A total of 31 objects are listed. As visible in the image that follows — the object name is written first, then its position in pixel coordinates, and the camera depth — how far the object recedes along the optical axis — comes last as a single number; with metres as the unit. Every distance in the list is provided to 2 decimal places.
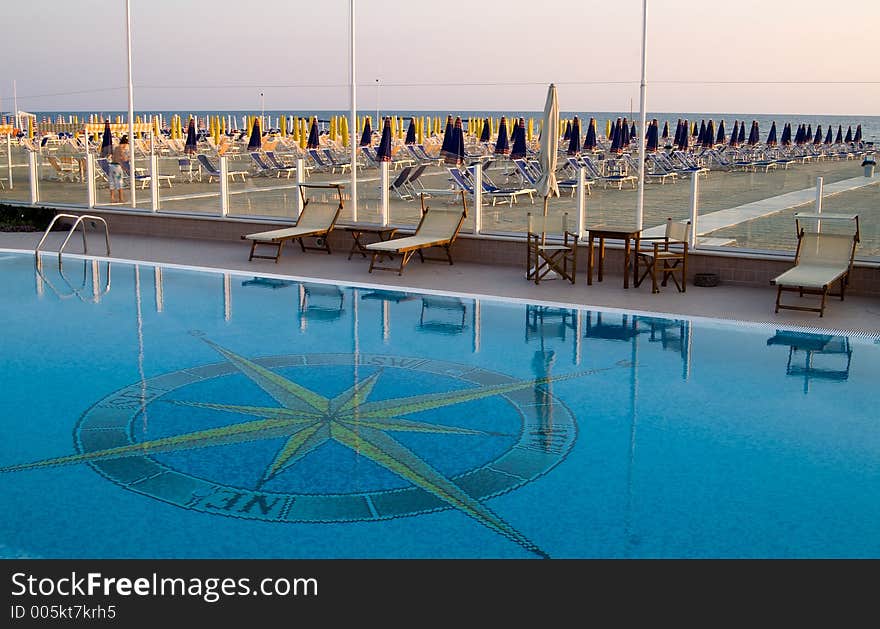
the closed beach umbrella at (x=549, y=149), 10.98
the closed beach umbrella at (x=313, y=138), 22.98
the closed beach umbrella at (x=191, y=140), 23.65
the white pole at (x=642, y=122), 9.93
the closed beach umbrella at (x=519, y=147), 16.16
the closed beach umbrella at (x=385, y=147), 15.51
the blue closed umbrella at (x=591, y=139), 22.27
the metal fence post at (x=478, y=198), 11.32
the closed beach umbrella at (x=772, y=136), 19.43
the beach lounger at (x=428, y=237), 10.76
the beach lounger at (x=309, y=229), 11.54
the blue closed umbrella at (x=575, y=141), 21.02
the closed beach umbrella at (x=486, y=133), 26.10
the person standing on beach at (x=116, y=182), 14.44
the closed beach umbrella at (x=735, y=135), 22.64
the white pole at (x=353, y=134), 11.95
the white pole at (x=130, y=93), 13.81
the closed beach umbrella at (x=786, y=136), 19.02
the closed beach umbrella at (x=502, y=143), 18.36
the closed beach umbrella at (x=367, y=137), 24.09
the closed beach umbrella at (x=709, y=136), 21.65
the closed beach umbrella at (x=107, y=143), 18.67
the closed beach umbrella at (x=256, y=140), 22.77
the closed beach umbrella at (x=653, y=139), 19.97
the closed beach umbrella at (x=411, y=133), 22.80
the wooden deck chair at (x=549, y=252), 10.23
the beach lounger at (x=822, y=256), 8.90
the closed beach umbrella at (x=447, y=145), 16.78
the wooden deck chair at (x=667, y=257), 9.62
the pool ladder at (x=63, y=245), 11.78
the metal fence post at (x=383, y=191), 11.97
